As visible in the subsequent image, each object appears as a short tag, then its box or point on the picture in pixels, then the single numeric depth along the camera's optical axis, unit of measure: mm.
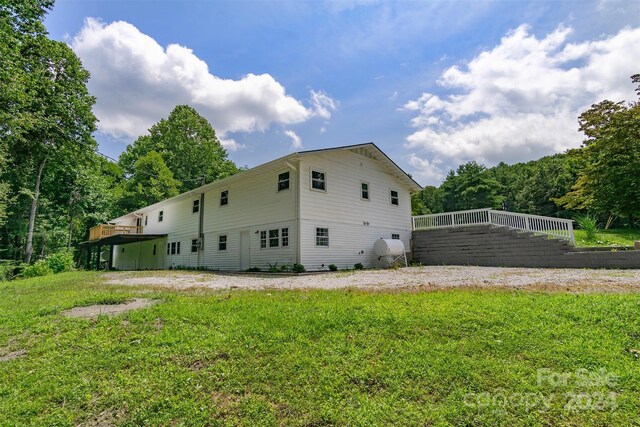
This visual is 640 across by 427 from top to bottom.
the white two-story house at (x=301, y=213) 14008
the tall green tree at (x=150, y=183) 32625
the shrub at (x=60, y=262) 20016
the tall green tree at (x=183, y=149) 38188
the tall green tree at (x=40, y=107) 15695
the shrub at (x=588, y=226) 15656
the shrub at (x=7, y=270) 17688
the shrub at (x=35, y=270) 18797
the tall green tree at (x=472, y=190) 47619
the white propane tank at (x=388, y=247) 15633
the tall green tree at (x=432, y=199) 57350
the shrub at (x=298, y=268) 13003
